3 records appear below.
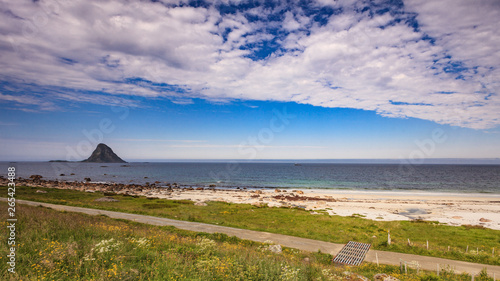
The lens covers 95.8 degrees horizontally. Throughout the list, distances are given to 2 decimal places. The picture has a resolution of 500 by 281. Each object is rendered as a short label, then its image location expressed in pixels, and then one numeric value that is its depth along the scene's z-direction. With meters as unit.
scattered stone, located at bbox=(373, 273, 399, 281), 11.74
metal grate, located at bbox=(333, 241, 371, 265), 16.63
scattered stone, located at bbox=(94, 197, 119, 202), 45.13
